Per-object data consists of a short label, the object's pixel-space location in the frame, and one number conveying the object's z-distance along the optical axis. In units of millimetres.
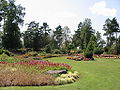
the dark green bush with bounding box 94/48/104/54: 23117
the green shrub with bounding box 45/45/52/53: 25569
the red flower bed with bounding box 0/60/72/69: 8266
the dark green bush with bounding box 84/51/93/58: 15409
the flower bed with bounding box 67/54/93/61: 14659
